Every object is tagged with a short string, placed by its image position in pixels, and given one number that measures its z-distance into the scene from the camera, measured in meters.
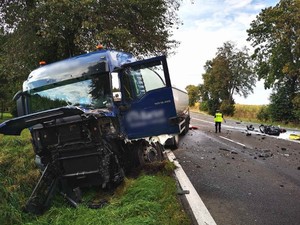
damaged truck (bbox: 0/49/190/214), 3.77
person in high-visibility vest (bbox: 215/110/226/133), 13.87
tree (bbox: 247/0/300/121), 19.14
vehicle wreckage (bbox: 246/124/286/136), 11.52
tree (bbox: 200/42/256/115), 42.72
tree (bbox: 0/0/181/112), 10.30
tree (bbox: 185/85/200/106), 61.18
